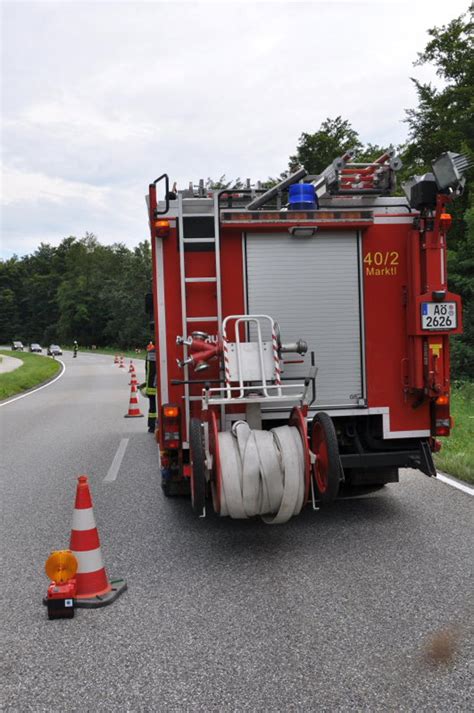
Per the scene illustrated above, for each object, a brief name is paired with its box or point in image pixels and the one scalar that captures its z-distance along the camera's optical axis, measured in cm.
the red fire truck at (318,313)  532
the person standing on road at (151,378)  1009
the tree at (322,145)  4362
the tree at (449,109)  2711
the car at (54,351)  7004
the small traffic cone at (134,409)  1423
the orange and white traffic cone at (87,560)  413
